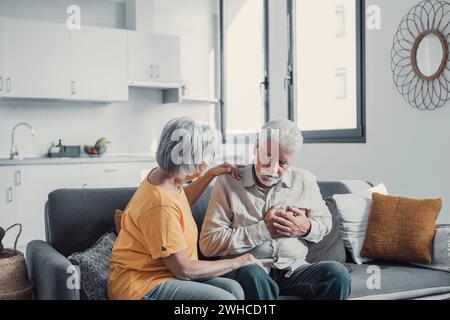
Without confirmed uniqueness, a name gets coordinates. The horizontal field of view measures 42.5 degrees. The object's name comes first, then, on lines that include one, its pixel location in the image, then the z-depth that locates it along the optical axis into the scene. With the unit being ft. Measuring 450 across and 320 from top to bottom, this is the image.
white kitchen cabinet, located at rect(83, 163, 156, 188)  17.51
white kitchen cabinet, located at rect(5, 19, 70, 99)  16.84
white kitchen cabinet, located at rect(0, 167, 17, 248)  16.22
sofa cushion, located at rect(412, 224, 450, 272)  9.09
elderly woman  6.42
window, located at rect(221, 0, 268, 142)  20.17
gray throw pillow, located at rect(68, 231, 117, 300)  7.36
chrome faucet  17.70
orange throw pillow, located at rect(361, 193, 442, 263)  9.26
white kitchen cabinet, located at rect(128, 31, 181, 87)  18.94
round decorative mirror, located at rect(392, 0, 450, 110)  12.46
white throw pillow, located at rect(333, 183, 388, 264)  9.62
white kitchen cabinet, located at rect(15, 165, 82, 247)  16.53
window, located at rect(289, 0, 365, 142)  15.44
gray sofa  8.34
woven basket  7.84
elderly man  7.76
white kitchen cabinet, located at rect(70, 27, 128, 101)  17.84
